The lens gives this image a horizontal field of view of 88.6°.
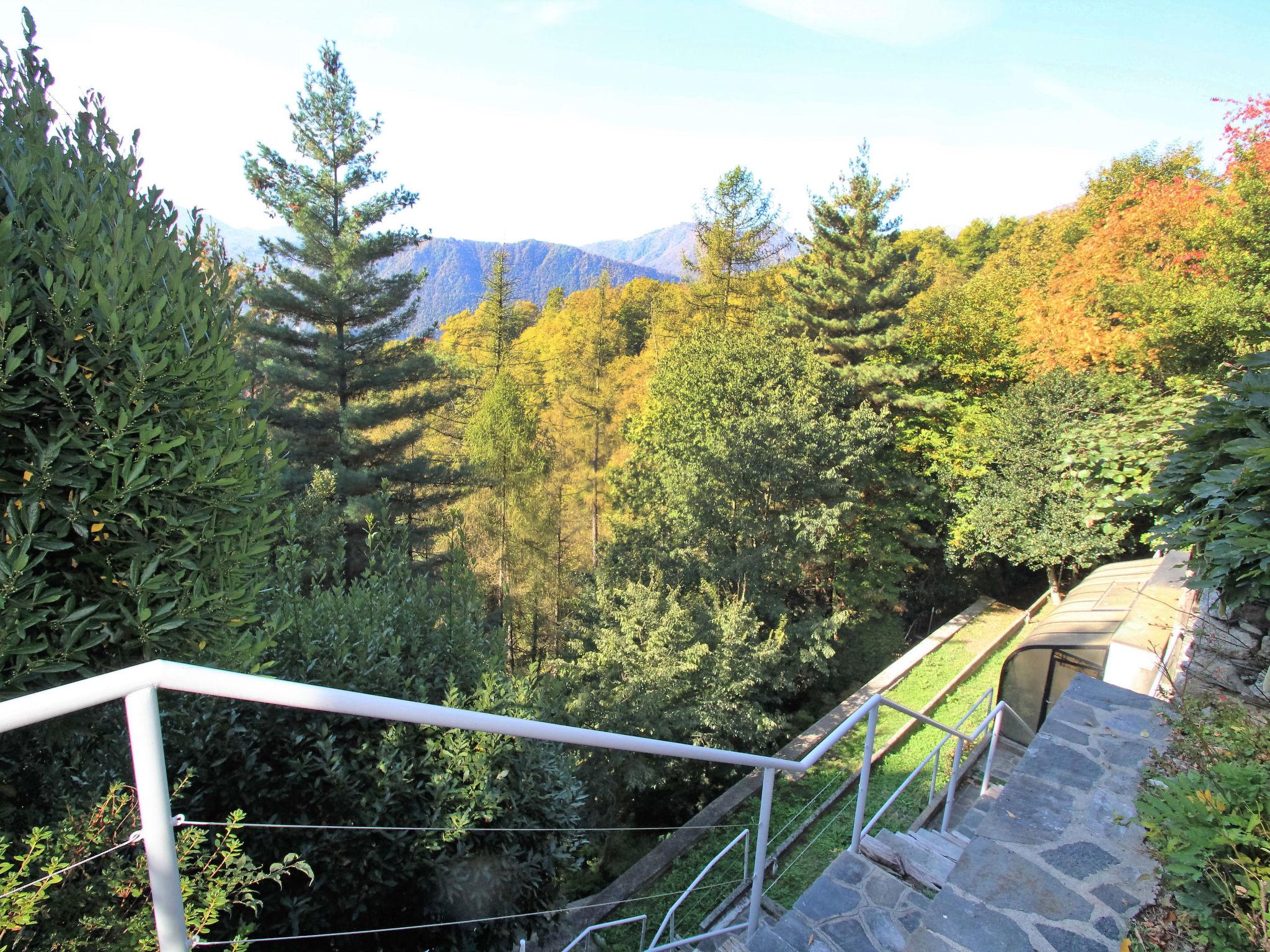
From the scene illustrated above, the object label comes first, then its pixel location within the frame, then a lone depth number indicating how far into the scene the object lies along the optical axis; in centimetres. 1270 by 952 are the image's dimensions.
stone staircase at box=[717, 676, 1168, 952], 265
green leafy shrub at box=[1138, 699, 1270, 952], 185
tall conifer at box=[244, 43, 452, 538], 1172
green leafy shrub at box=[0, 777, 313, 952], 158
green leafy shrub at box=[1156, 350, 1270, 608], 320
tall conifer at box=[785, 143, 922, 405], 1563
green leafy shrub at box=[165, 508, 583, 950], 326
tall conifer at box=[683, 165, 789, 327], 1972
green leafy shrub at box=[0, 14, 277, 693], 220
